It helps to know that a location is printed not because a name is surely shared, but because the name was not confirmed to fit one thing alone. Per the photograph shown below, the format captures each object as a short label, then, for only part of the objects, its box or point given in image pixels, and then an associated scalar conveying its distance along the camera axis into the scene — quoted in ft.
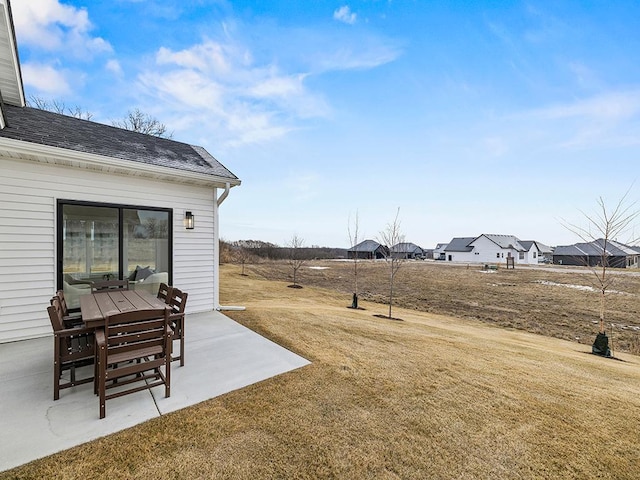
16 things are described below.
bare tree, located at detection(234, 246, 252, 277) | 95.23
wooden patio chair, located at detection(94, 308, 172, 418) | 7.75
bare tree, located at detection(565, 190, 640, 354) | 23.06
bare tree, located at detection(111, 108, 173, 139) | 55.52
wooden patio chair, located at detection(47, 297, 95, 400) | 8.25
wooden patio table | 8.39
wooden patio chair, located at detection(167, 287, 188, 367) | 11.02
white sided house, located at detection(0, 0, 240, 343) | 13.65
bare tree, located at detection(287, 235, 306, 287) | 61.93
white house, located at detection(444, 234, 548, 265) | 139.54
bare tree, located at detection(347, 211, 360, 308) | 41.59
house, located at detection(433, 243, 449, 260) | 180.95
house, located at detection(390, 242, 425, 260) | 178.81
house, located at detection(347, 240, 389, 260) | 175.14
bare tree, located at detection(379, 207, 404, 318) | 35.87
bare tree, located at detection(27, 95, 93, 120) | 45.55
